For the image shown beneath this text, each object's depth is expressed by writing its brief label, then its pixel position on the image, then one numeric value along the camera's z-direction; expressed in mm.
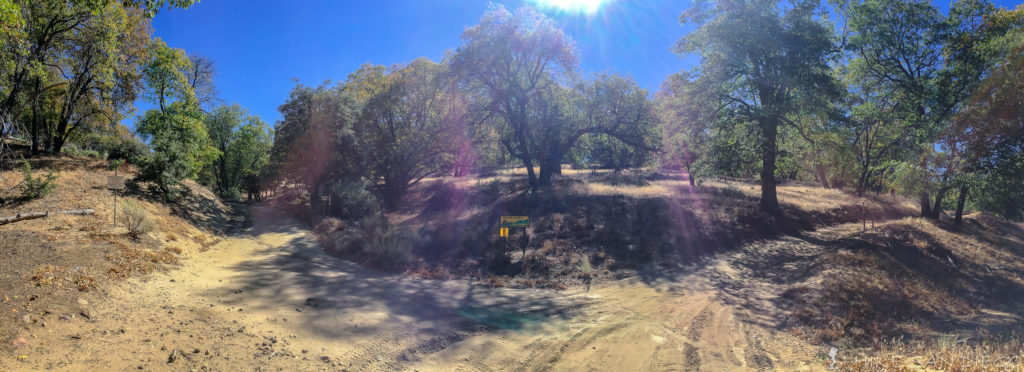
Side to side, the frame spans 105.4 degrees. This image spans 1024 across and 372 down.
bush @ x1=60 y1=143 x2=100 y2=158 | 20650
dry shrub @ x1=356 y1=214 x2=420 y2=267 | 12844
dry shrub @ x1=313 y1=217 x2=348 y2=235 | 19172
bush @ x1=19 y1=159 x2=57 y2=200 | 10508
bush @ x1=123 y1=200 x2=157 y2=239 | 10008
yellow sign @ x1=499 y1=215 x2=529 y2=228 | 12430
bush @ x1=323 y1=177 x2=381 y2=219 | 24484
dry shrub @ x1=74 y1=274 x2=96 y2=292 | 6126
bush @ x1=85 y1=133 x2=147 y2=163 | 21859
